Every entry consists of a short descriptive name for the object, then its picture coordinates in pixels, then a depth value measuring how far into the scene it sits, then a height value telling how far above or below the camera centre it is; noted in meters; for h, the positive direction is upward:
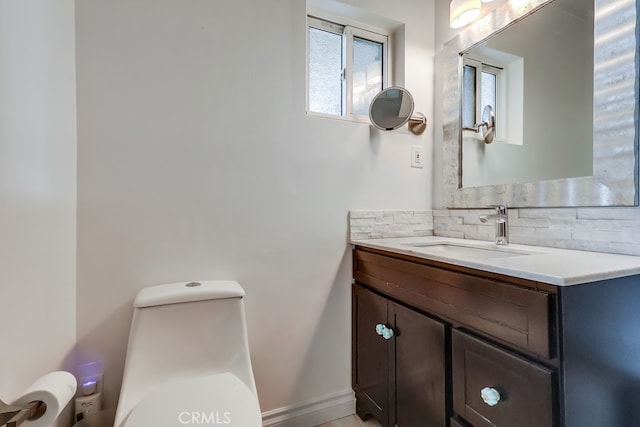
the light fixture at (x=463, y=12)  1.41 +0.95
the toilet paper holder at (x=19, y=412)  0.55 -0.40
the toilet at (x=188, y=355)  0.87 -0.51
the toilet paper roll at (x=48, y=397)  0.65 -0.41
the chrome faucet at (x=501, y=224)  1.27 -0.06
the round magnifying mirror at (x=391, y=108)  1.49 +0.51
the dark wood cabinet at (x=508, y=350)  0.69 -0.38
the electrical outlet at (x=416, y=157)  1.65 +0.29
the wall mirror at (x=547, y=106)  0.97 +0.41
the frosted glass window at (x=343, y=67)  1.56 +0.78
